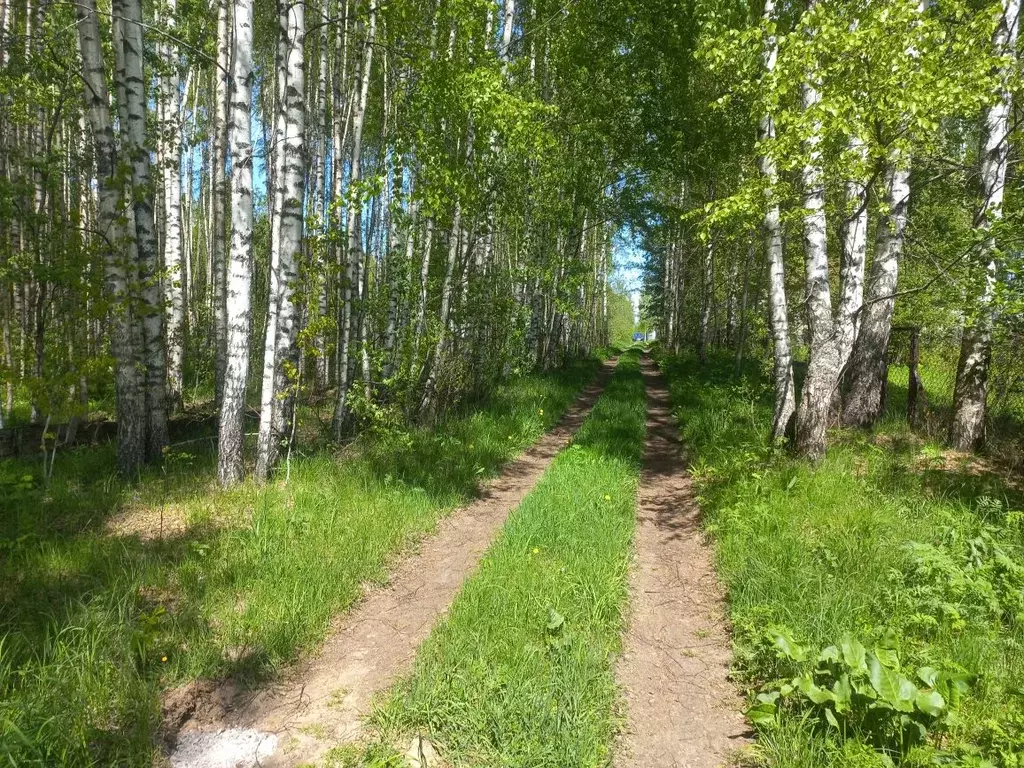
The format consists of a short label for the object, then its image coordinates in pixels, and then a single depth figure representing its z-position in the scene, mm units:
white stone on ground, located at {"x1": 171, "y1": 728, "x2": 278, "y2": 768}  2783
